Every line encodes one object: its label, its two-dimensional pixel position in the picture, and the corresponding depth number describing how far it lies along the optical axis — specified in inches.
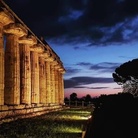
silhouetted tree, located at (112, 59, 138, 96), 1697.9
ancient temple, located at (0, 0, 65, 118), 495.1
